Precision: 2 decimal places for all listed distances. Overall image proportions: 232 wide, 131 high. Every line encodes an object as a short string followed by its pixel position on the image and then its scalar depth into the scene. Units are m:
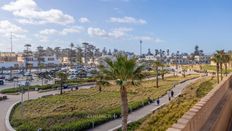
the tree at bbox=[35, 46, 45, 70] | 66.58
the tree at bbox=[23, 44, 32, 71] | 63.12
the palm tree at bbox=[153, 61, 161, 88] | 33.76
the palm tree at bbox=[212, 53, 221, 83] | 29.43
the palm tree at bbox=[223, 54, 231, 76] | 31.77
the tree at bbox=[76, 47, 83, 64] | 72.13
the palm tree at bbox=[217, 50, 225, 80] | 29.90
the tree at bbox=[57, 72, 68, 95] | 25.91
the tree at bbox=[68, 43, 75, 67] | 73.24
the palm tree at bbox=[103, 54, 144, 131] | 9.05
